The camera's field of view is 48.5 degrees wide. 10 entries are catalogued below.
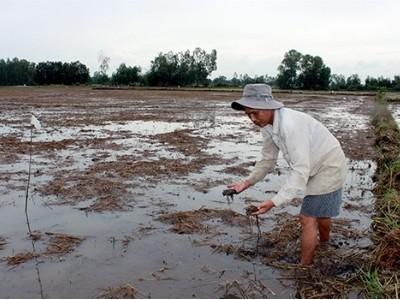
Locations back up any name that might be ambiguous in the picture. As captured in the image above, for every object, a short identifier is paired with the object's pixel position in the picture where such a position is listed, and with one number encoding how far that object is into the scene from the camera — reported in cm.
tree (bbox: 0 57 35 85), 9525
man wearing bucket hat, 328
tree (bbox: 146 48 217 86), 7612
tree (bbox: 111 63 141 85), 7819
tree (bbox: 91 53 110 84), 9125
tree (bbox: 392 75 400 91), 6519
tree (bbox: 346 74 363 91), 7041
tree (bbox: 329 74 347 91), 7411
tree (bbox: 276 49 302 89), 7975
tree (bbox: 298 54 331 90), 7656
